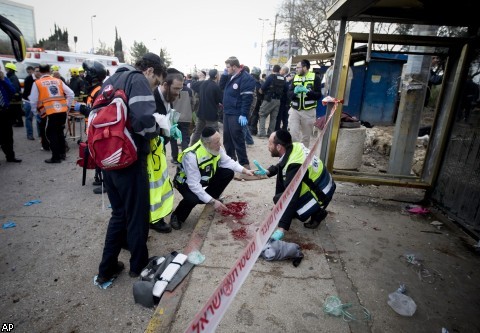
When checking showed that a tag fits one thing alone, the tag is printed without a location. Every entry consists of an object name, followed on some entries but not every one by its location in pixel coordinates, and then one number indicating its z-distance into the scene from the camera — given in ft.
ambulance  35.99
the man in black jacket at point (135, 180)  6.99
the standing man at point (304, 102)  19.38
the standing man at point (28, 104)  24.36
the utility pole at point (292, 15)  82.09
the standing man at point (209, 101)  20.72
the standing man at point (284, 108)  27.75
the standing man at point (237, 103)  17.74
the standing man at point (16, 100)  27.25
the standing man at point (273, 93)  26.35
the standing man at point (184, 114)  20.85
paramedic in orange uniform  18.20
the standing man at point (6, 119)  17.93
